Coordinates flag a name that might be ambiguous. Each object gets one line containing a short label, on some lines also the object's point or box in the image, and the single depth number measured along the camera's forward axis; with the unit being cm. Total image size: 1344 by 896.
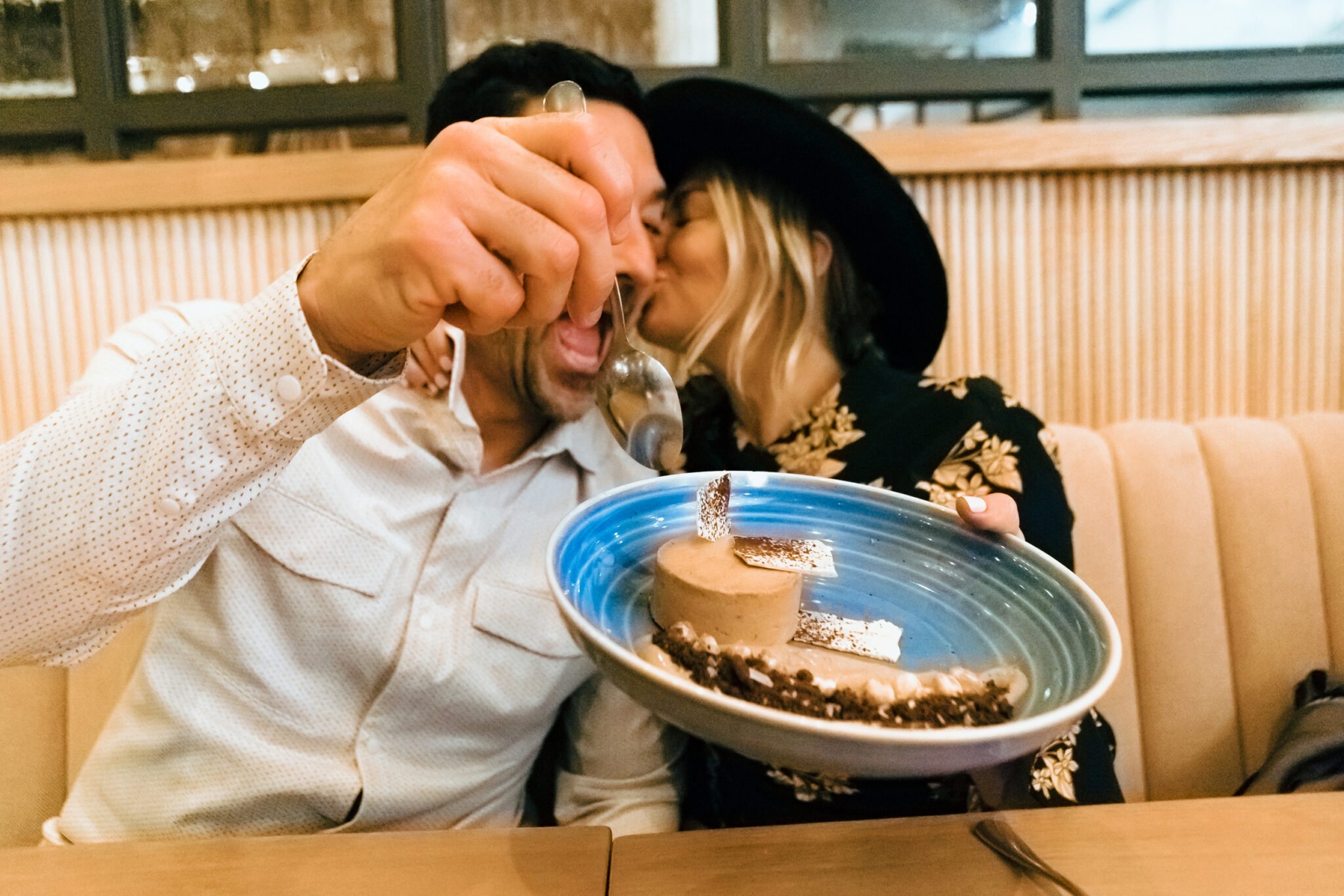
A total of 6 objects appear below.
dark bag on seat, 123
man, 105
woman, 116
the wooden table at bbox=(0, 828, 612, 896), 69
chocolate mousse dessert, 62
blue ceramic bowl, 51
